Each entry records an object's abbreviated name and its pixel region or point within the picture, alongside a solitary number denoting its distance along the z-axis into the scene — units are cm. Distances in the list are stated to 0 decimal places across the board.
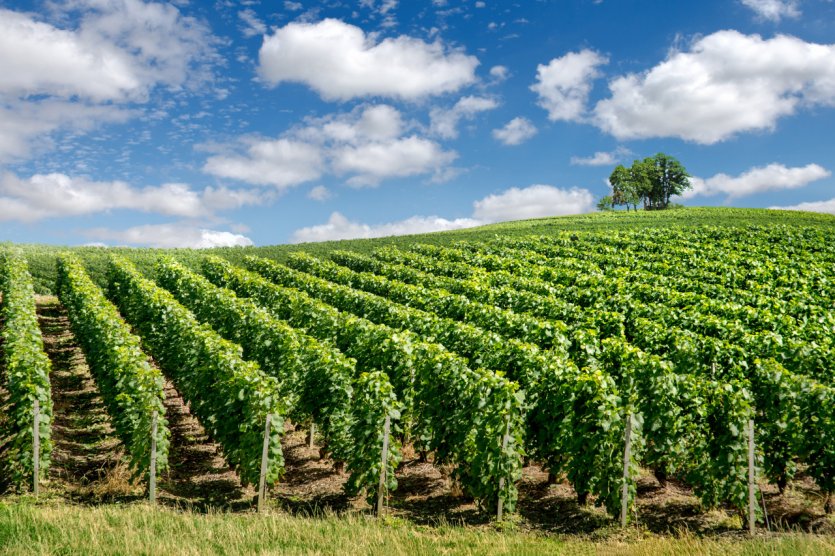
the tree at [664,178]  10975
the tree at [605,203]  11466
